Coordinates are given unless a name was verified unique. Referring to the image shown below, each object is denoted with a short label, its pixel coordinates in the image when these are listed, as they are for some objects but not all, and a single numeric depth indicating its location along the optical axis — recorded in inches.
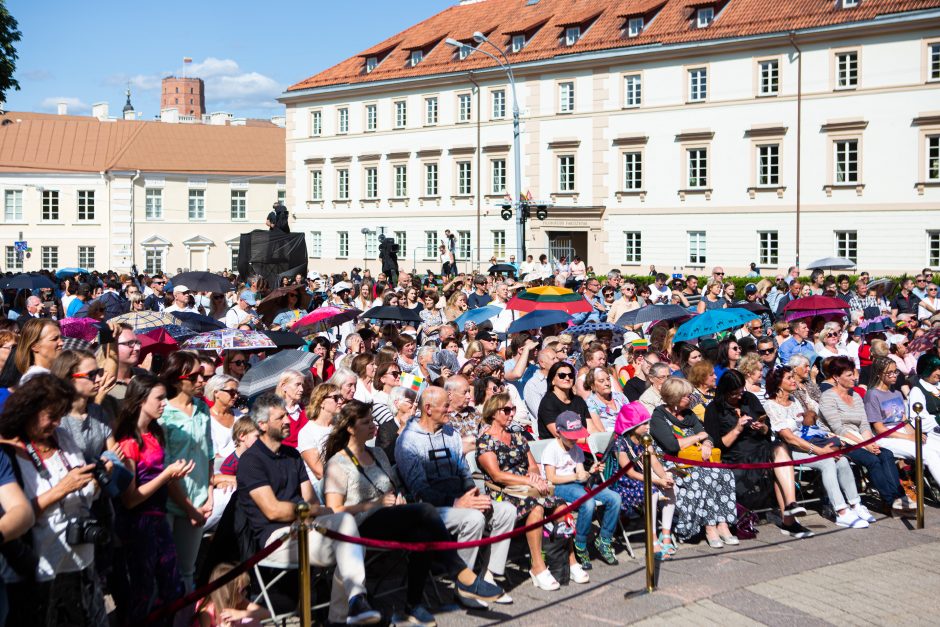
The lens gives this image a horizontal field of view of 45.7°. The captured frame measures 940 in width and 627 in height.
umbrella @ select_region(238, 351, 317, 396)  433.4
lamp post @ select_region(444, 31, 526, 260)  1370.6
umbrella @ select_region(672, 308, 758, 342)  582.2
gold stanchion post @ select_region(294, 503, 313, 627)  239.1
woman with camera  225.9
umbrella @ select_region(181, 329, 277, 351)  481.1
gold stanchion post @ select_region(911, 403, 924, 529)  419.2
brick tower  6815.9
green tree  1302.9
